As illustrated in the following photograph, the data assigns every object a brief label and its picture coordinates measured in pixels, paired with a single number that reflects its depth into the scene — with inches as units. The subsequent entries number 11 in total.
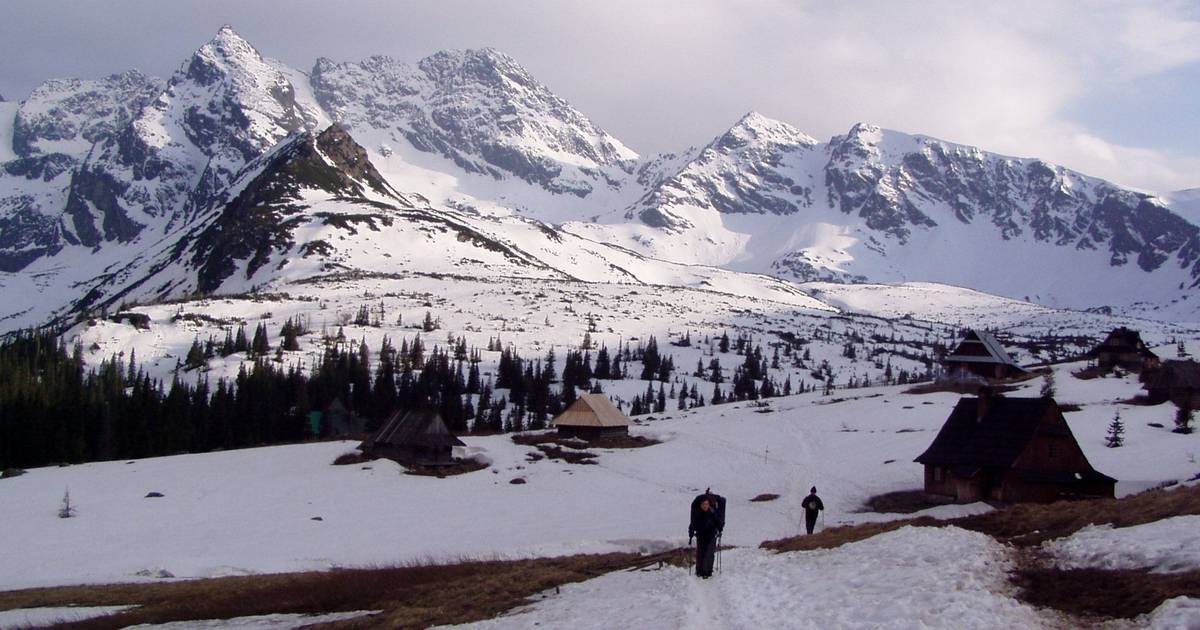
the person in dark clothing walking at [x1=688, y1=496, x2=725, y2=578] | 997.8
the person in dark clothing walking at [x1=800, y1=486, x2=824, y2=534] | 1552.7
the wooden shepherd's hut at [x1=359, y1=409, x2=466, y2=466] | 3262.8
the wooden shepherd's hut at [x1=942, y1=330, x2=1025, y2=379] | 4795.8
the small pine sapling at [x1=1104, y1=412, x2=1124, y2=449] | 2620.6
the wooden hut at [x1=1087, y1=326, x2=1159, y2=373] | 4786.9
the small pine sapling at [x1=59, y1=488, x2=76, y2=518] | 2354.8
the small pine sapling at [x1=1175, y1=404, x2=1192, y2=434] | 2778.1
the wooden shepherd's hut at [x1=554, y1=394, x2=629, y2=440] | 3747.5
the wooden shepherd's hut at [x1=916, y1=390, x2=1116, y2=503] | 2110.0
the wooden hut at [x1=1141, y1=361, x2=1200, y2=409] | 3255.4
